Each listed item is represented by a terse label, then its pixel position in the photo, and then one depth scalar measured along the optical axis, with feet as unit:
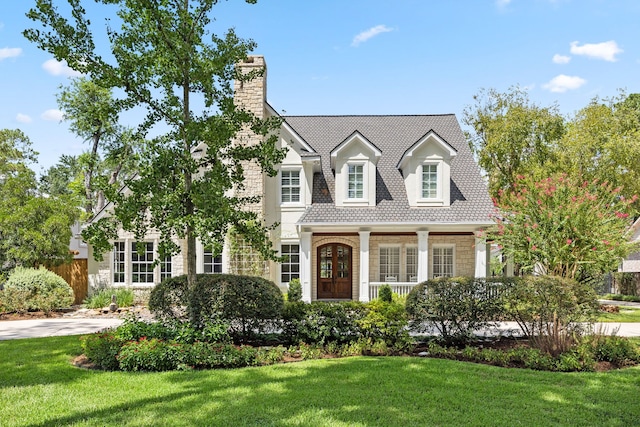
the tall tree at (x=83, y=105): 89.67
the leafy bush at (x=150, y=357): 25.63
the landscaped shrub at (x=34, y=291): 50.80
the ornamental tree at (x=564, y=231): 34.50
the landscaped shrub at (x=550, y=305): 29.37
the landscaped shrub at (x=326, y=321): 30.32
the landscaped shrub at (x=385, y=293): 56.64
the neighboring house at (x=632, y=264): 101.60
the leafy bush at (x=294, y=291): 56.39
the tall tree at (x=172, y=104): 28.63
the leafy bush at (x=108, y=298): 56.90
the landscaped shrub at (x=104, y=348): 26.43
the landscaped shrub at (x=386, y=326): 30.04
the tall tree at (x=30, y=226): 55.67
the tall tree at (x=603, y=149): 77.51
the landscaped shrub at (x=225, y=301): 30.12
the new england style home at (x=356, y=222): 58.95
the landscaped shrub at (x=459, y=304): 30.48
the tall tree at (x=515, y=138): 85.25
